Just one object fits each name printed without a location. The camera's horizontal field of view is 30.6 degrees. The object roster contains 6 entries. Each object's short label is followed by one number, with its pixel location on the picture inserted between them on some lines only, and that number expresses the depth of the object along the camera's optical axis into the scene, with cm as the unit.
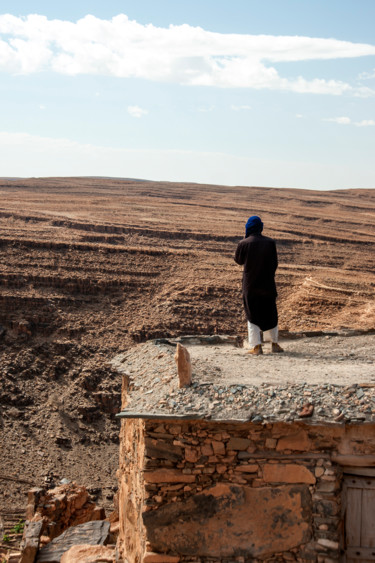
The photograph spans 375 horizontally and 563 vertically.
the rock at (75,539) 748
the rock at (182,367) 544
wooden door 520
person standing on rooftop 724
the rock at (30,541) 745
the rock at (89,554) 656
